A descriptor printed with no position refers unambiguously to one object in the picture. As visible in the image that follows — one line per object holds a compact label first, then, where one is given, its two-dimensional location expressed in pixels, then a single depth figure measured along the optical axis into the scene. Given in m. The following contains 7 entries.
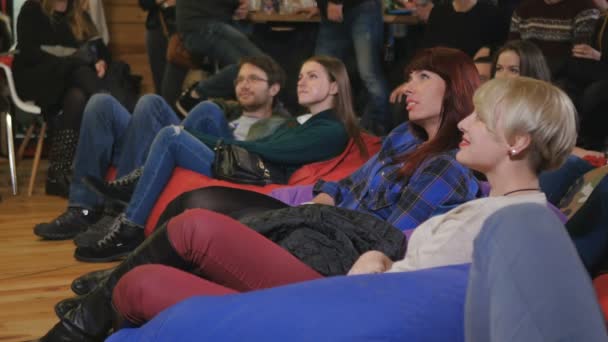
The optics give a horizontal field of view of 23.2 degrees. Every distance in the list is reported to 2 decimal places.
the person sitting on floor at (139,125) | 6.52
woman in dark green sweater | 5.88
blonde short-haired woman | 3.95
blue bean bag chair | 3.59
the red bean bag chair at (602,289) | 3.98
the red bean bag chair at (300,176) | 5.88
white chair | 7.61
